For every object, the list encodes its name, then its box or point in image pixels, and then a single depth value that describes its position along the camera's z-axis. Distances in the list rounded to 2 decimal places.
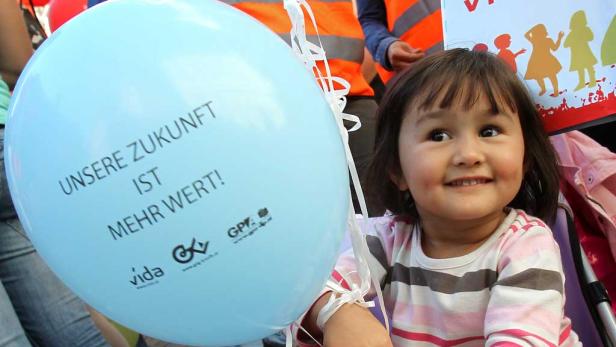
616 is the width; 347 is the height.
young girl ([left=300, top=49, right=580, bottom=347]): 0.85
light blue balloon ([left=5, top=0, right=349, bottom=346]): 0.60
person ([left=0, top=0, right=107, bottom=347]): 1.27
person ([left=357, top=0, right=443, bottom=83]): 1.46
